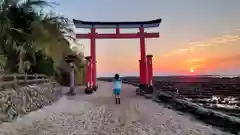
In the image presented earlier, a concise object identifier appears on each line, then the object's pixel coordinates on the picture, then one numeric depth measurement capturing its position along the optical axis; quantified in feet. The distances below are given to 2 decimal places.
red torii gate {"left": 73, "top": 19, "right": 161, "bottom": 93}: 33.65
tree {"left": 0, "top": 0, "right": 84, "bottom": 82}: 23.96
